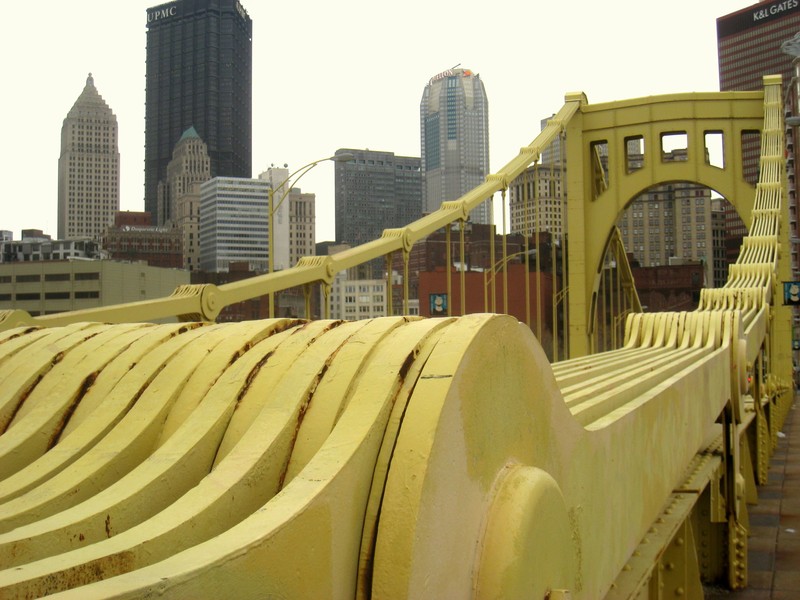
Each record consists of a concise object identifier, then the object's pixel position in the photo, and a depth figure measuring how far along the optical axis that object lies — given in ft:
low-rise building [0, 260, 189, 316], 119.14
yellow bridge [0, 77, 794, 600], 6.09
